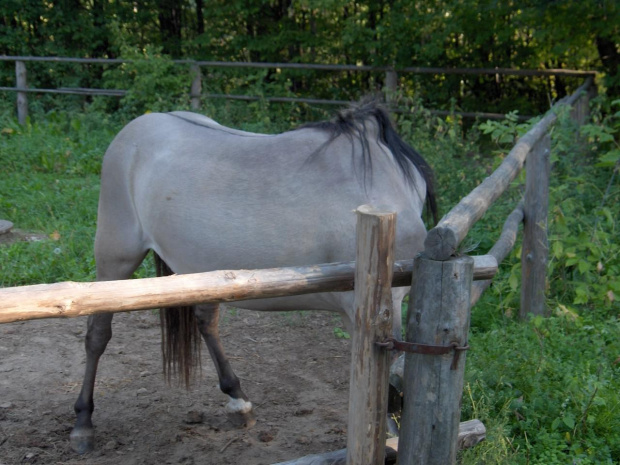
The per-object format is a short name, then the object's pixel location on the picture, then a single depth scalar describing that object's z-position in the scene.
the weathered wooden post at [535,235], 4.49
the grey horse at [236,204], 2.87
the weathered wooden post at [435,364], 1.94
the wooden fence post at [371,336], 1.86
